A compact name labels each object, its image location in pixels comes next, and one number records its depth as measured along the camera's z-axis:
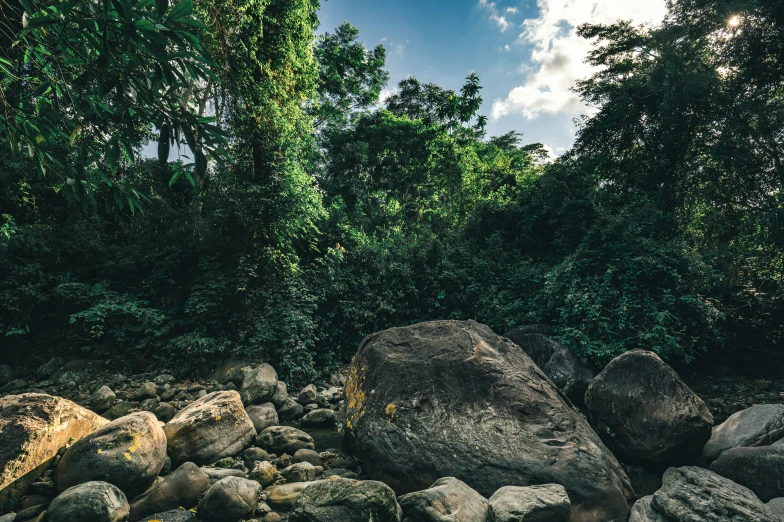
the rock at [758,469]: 3.95
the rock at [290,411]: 7.01
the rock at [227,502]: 3.71
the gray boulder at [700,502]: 3.14
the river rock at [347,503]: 3.16
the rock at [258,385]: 7.18
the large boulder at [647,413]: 4.85
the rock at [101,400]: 6.44
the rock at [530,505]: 3.28
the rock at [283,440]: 5.36
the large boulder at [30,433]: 3.89
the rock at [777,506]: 3.49
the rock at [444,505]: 3.31
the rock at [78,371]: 7.77
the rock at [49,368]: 7.96
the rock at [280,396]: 7.29
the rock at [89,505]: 3.43
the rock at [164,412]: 6.26
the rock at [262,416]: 6.19
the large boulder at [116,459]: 3.98
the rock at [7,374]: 7.74
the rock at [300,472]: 4.57
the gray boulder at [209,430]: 4.80
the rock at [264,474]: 4.43
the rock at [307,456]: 5.05
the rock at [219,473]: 4.40
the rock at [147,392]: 7.05
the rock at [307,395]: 7.67
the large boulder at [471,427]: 4.09
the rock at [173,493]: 3.83
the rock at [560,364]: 7.51
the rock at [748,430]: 4.59
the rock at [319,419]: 6.67
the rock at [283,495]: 4.00
